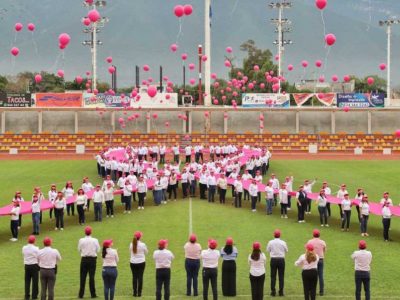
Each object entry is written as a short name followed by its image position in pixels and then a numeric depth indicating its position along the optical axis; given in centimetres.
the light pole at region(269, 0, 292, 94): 7606
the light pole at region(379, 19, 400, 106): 7256
